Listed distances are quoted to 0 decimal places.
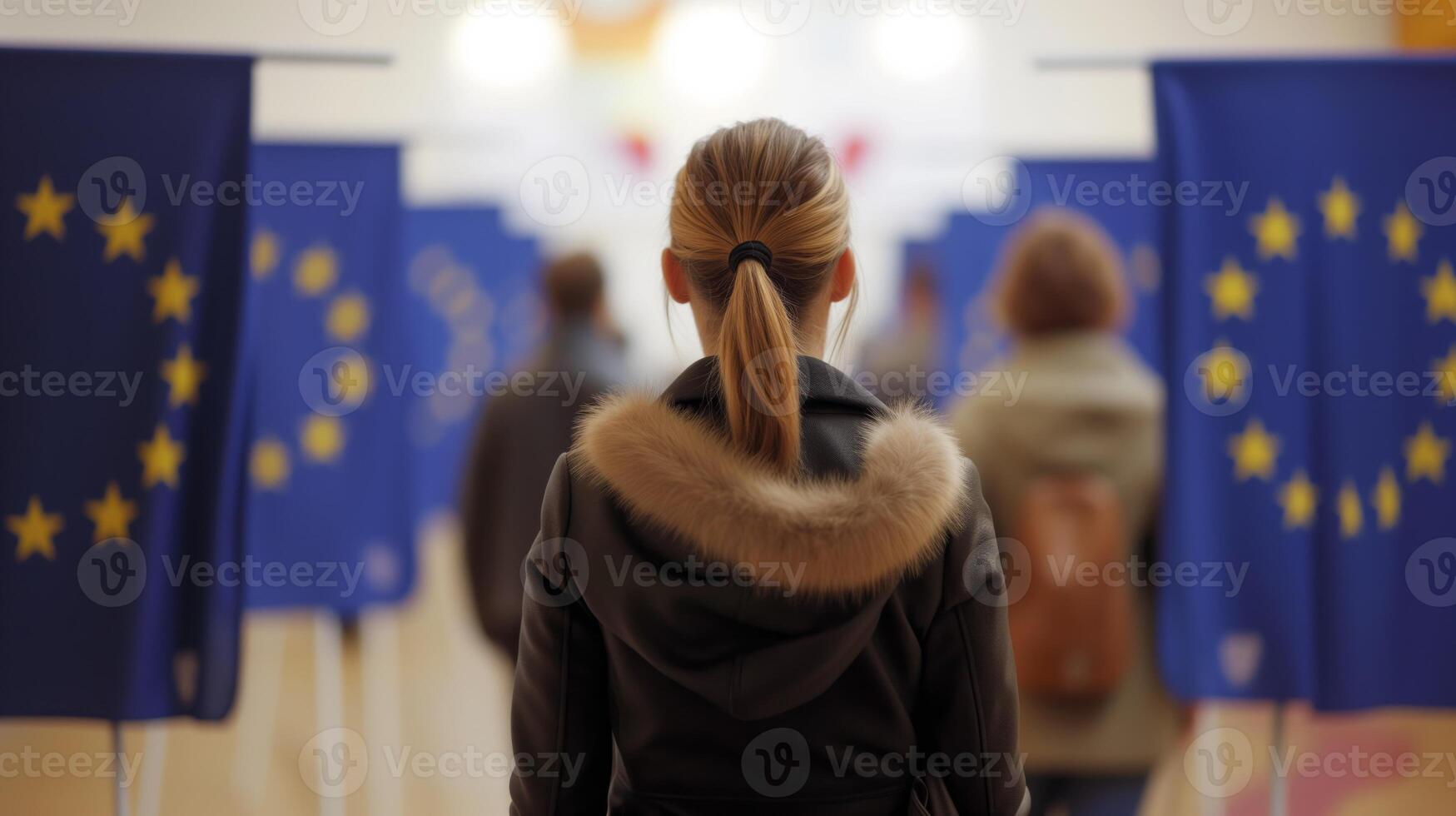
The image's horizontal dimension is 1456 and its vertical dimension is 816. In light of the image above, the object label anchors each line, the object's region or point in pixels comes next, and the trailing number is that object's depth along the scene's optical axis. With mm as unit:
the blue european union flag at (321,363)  2465
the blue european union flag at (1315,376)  1867
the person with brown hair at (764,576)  1004
